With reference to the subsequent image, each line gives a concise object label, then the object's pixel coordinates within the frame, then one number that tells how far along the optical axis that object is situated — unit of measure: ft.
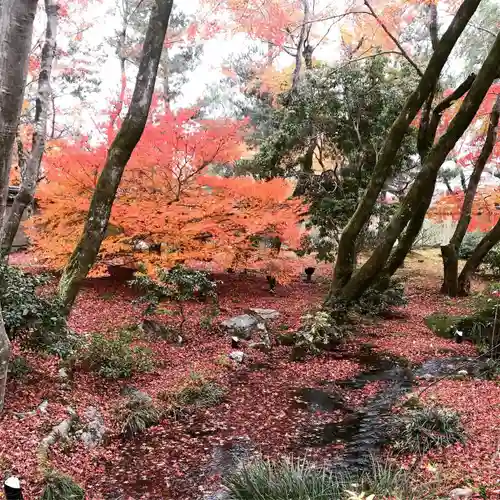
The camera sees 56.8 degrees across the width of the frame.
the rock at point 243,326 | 36.29
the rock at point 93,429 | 18.94
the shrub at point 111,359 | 25.23
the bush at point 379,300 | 43.39
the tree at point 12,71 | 12.41
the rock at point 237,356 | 31.09
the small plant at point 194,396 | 23.29
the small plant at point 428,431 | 17.70
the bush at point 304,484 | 12.68
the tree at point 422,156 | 33.30
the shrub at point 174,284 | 31.89
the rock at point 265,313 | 41.03
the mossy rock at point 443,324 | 37.68
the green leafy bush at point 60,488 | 14.35
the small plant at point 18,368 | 20.22
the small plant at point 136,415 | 20.65
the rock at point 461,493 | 13.07
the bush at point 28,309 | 18.71
